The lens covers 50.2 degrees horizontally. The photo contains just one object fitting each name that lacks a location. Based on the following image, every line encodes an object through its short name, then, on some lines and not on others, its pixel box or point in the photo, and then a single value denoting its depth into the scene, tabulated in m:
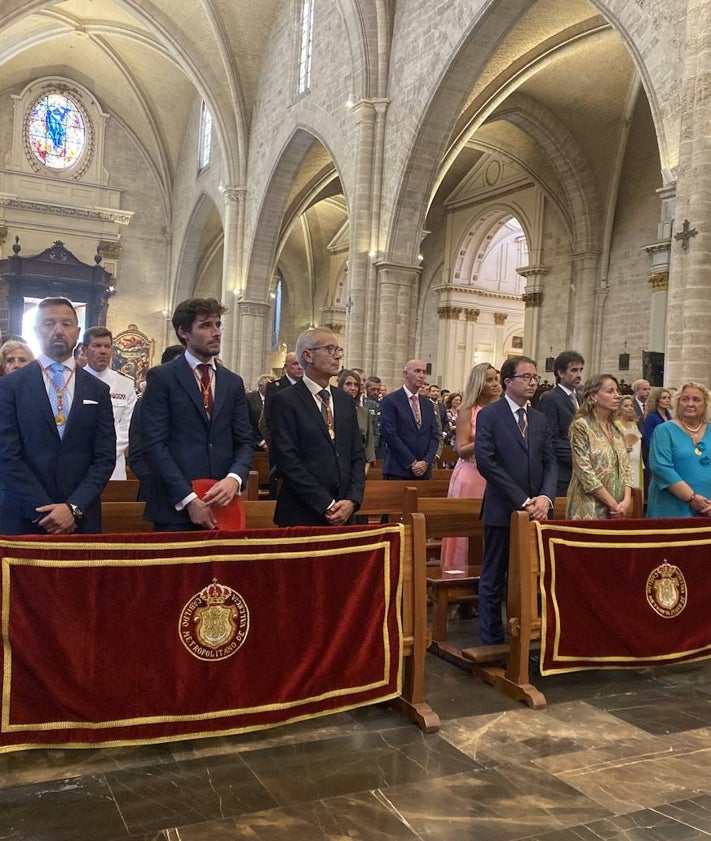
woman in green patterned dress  4.45
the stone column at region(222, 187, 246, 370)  21.44
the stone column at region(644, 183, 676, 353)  8.46
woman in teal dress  4.80
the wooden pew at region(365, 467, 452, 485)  6.38
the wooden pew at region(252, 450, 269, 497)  7.12
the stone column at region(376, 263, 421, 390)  14.27
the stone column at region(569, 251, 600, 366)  18.39
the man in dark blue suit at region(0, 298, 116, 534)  3.40
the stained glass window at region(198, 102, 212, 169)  24.81
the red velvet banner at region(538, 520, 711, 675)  3.88
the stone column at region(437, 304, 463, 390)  23.73
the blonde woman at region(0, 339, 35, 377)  4.72
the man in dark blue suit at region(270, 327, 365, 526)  3.77
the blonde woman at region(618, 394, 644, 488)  6.63
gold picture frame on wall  25.19
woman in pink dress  5.19
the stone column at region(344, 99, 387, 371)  14.33
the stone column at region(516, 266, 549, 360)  19.88
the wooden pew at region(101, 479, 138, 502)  4.93
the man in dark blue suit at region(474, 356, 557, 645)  4.25
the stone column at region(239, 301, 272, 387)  21.34
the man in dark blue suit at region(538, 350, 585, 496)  5.25
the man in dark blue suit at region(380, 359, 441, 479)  6.07
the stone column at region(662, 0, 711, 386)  7.40
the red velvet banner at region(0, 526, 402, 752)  2.89
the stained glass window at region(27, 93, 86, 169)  24.41
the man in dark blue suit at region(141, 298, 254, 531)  3.57
